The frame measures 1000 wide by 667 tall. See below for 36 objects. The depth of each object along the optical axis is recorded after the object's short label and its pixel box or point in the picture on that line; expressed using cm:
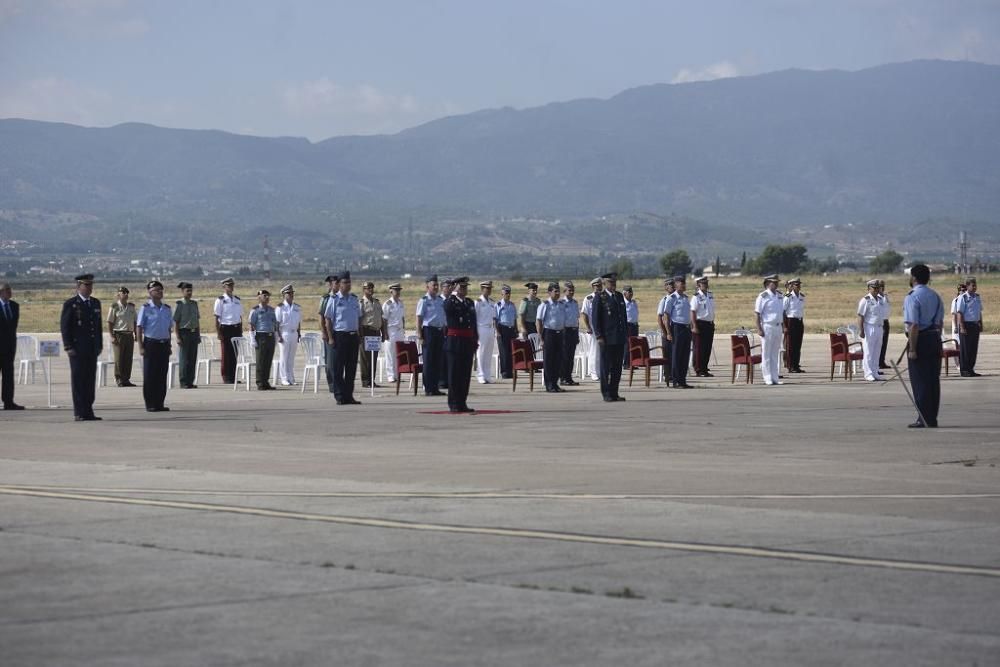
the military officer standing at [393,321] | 3364
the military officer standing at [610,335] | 2658
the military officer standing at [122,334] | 3309
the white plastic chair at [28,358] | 3538
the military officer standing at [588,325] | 2802
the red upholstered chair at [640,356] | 3058
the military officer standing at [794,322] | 3534
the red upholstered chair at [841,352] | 3178
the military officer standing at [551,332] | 3019
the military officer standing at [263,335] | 3144
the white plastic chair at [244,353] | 3148
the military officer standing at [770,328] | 3152
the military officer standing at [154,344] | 2492
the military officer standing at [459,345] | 2416
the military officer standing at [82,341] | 2305
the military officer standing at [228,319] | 3288
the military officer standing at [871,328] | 3197
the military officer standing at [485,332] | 3359
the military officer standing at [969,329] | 3253
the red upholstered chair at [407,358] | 2923
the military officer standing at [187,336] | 3209
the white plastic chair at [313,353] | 3073
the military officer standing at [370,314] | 3139
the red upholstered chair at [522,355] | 3018
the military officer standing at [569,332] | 3192
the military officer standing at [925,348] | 2056
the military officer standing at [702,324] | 3256
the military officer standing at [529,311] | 3509
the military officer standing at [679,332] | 3038
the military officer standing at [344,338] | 2639
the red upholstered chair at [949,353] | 3187
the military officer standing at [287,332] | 3316
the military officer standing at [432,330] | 2906
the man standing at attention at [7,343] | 2578
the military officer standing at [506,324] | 3497
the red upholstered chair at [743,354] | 3153
